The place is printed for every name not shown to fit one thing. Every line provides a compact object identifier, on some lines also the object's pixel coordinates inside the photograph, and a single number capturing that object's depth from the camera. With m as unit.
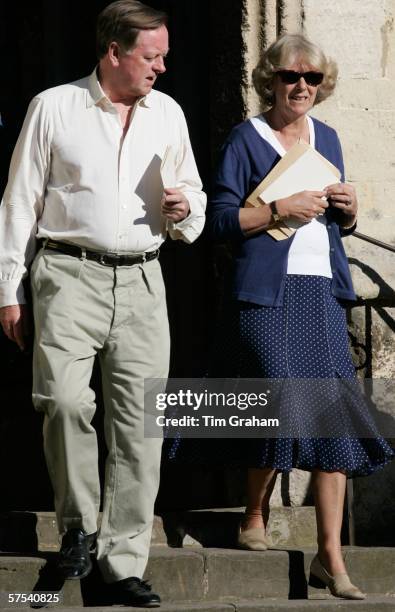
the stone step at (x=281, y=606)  10.30
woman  11.08
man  10.27
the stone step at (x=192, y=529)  11.29
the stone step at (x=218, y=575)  10.44
